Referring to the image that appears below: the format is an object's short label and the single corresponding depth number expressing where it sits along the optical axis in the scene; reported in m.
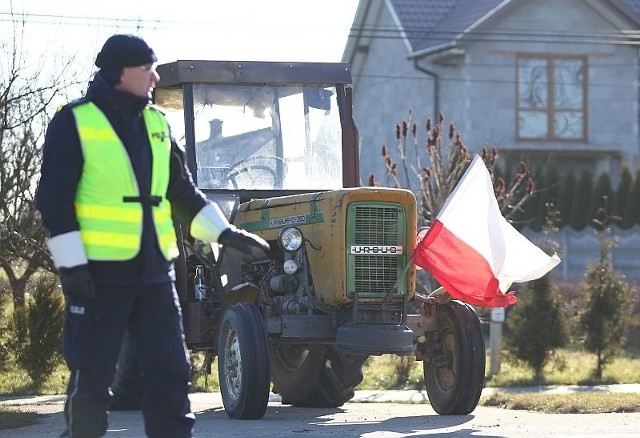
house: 35.59
